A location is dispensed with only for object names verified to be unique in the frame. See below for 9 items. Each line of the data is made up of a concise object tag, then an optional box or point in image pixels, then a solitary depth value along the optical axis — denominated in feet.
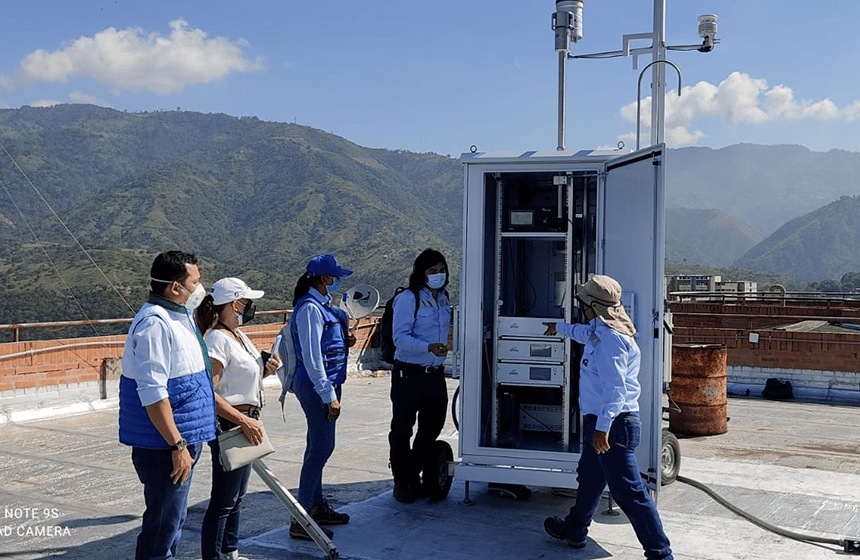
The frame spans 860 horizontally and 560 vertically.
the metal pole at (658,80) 22.52
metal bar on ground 16.70
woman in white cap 15.27
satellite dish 21.06
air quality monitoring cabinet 19.33
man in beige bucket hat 16.52
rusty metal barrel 32.94
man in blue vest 12.75
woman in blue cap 18.30
